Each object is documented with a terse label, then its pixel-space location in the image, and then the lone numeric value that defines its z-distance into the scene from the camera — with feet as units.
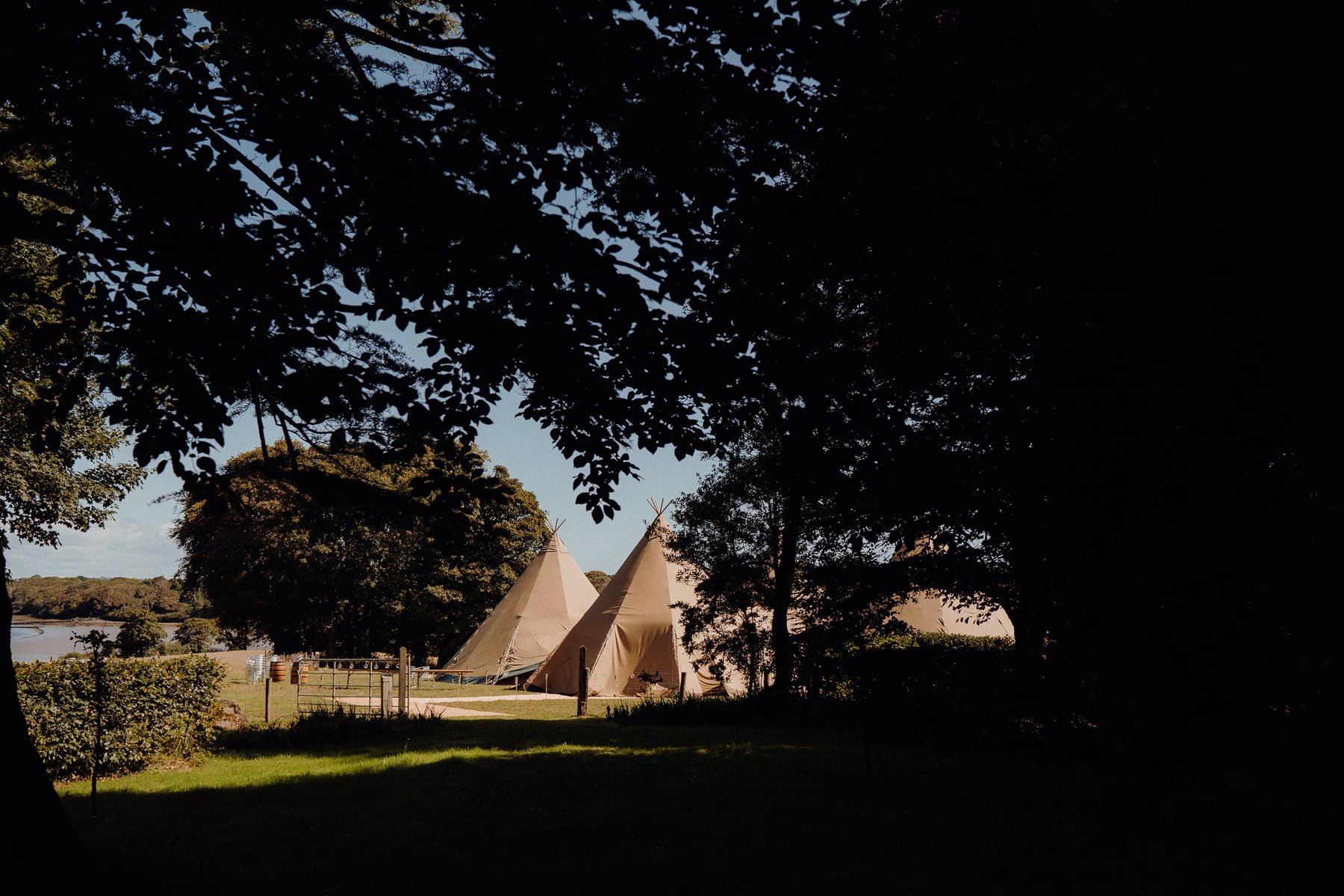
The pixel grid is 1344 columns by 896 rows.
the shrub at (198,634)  151.12
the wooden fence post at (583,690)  62.75
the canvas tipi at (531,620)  94.53
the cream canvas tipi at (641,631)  78.64
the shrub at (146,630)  105.29
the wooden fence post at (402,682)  54.13
